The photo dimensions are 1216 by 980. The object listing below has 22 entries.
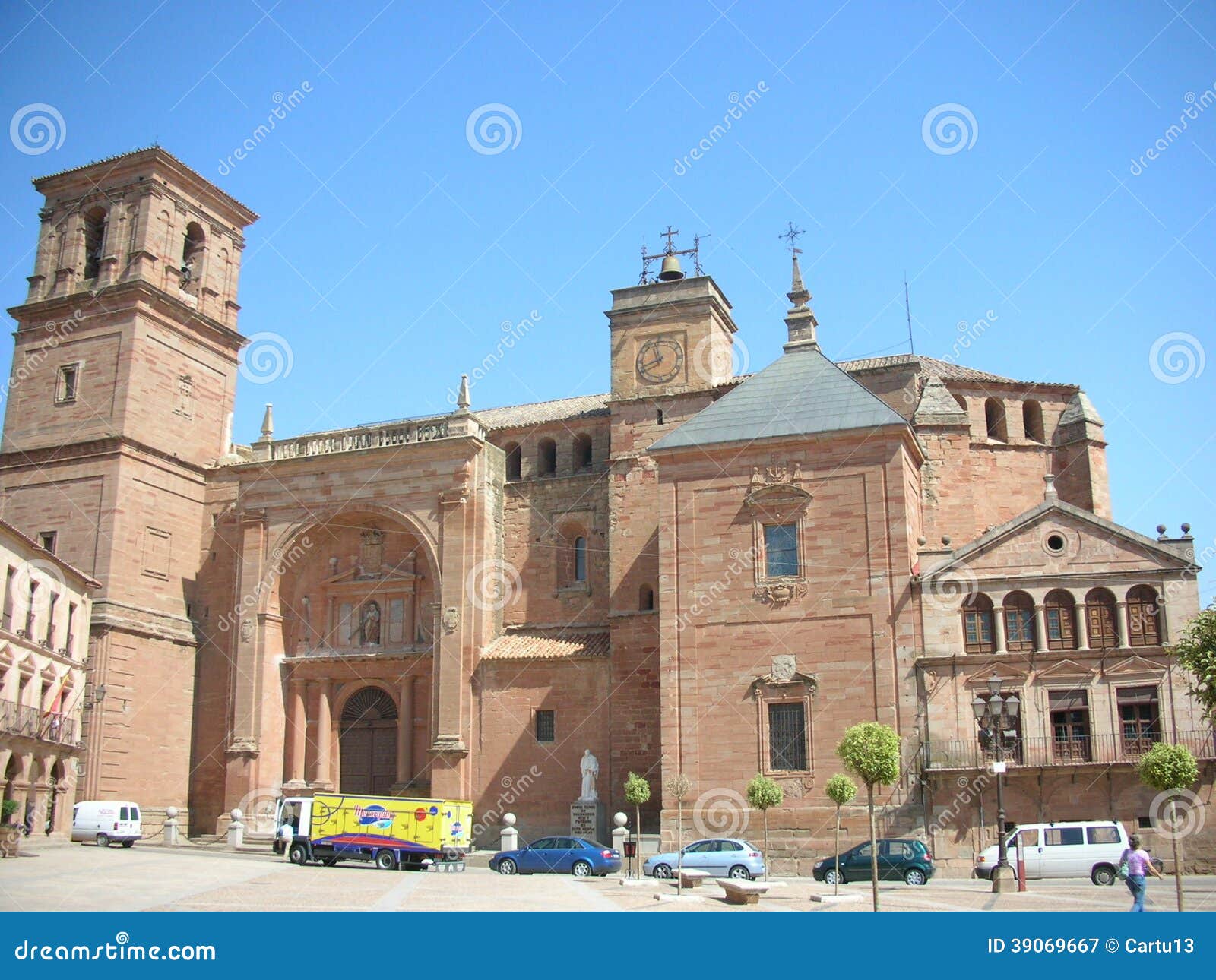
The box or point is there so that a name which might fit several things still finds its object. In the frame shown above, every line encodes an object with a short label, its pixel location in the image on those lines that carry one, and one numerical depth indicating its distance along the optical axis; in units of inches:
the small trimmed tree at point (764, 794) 1183.6
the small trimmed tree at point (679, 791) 1262.3
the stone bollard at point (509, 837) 1362.0
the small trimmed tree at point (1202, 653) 847.7
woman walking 722.2
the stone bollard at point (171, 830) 1537.9
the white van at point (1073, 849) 1079.0
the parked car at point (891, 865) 1082.1
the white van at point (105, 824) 1369.3
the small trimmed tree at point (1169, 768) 881.5
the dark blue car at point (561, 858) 1186.6
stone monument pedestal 1416.1
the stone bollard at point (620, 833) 1252.5
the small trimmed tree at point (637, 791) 1282.0
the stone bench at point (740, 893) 864.3
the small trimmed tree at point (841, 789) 1090.7
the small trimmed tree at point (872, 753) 959.6
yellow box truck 1244.5
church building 1237.7
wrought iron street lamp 990.4
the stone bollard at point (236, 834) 1503.4
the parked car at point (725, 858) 1143.0
